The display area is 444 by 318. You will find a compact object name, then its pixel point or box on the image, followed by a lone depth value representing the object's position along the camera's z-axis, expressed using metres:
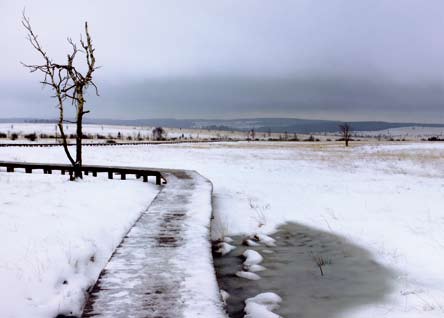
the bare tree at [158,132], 124.72
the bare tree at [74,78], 14.32
